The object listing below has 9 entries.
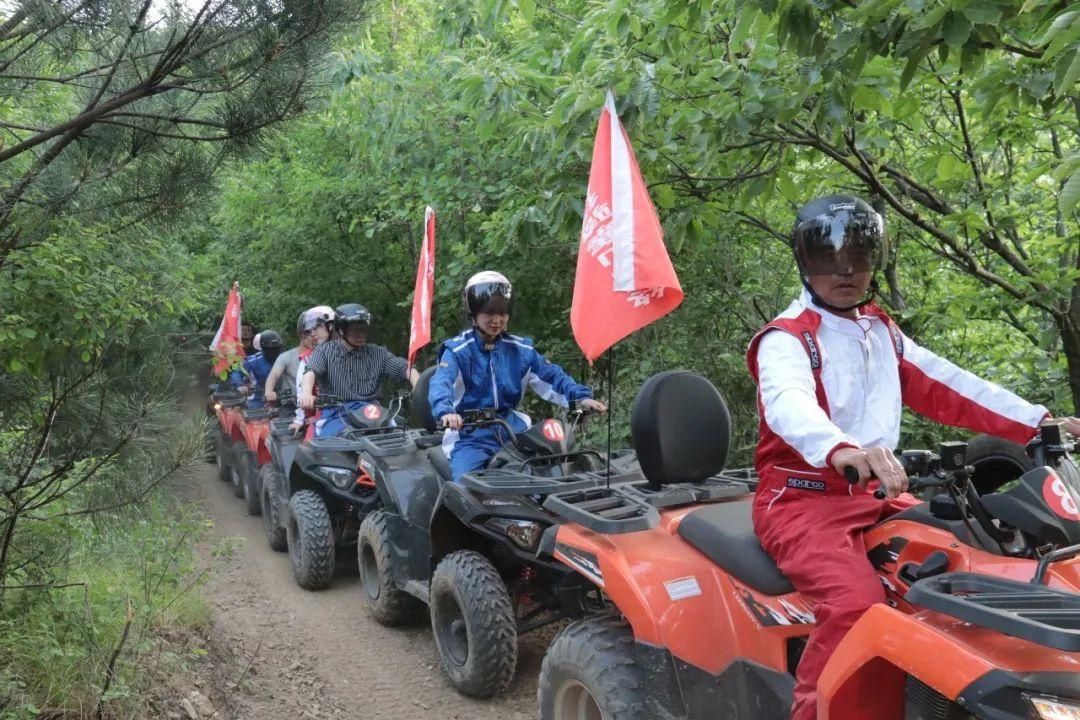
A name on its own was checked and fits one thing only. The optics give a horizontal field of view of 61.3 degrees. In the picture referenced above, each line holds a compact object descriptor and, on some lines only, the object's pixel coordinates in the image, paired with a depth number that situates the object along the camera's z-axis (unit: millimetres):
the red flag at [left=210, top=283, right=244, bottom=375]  13000
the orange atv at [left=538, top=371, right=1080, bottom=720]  2033
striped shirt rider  8898
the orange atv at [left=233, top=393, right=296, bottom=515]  10539
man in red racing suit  2637
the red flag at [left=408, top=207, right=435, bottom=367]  7539
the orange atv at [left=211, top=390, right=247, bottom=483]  12672
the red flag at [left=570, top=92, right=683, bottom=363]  3934
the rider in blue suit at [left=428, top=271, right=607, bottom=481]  5590
